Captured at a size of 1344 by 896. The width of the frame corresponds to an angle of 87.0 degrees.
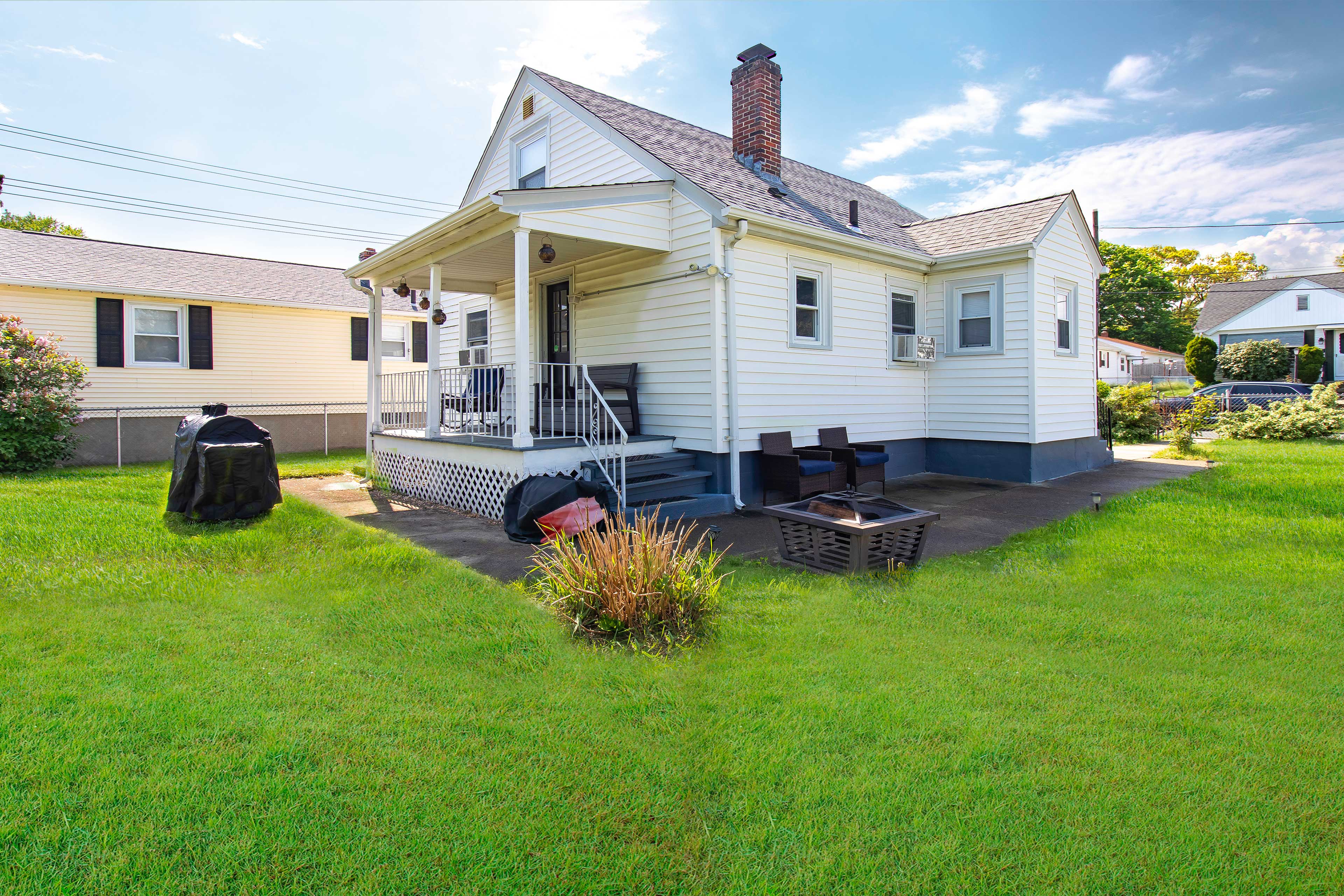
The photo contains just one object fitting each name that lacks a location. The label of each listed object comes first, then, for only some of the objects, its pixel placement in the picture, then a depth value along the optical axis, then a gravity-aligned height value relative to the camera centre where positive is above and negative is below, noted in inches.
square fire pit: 210.4 -32.8
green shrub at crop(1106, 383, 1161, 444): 676.1 +8.0
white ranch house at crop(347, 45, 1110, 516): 333.1 +66.6
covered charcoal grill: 291.3 -18.1
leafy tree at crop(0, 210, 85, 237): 1302.9 +385.2
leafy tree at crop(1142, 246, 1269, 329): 2288.4 +497.1
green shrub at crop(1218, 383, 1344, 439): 611.8 +3.7
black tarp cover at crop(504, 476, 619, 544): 263.4 -27.3
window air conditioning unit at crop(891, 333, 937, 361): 438.0 +47.9
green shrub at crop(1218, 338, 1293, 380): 1126.4 +101.4
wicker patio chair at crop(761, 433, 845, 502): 335.6 -21.2
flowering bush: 433.7 +18.3
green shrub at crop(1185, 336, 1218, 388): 1189.7 +111.2
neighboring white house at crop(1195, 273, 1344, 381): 1301.7 +215.6
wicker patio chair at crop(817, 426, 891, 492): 356.2 -16.0
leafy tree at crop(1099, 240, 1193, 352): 2049.7 +368.9
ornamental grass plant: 165.2 -39.0
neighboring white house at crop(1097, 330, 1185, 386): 1637.6 +157.6
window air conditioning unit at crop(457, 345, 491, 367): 499.2 +51.5
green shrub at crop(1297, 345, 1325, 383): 1110.4 +94.4
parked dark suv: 747.4 +33.4
